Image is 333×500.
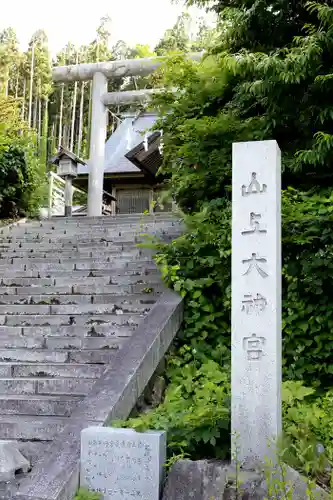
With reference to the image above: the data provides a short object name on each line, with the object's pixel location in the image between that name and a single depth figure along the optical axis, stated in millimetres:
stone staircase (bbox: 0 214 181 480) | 4199
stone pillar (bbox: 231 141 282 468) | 3164
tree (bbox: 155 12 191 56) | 30825
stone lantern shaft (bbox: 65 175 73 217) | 14734
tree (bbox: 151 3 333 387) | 5098
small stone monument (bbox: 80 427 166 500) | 3055
